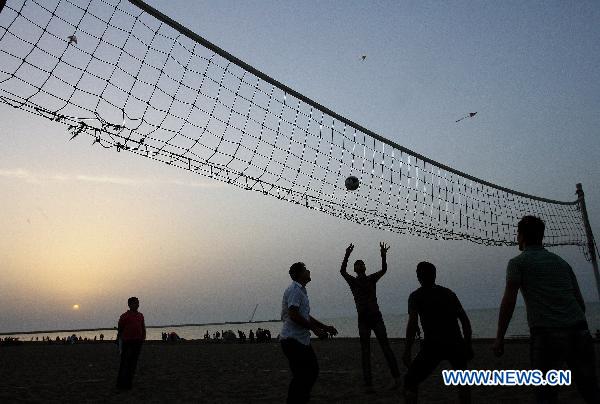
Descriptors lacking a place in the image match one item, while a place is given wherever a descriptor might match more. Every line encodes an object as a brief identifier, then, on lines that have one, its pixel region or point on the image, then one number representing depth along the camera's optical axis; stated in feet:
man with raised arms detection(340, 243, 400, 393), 22.79
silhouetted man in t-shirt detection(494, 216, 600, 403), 10.61
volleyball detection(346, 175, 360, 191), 34.71
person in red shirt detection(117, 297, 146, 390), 26.30
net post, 52.75
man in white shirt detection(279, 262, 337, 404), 14.40
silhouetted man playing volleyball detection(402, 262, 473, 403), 14.26
